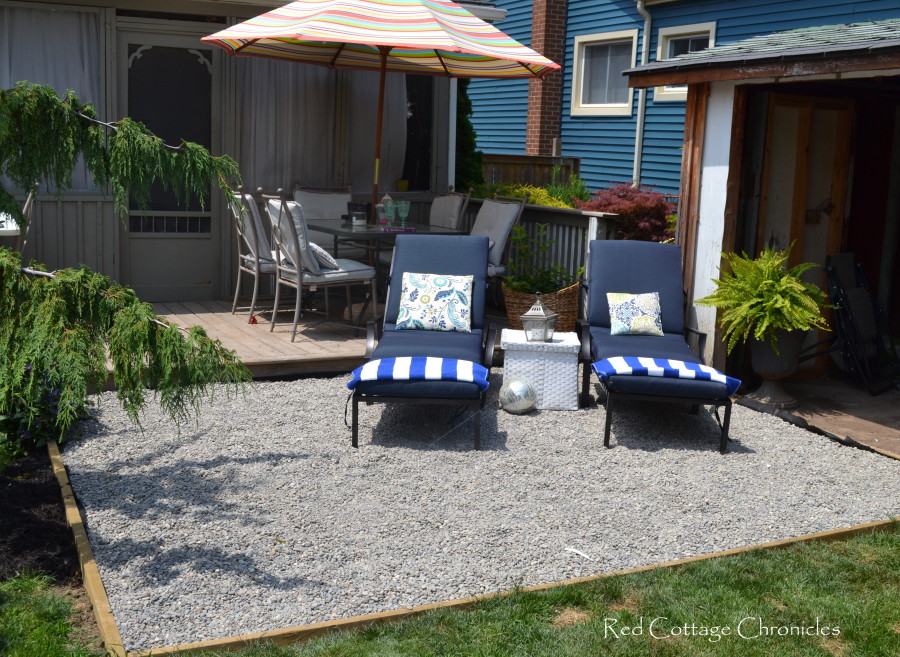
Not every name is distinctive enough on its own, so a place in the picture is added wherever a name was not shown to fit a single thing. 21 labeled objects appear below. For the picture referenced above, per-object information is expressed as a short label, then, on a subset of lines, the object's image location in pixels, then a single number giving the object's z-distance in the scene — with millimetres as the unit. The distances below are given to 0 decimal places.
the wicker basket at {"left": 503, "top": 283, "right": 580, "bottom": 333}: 7359
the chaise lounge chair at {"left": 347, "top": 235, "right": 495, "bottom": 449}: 5379
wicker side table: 6250
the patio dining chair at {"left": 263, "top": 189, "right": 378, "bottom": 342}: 7082
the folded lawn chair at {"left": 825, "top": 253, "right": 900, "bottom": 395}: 7023
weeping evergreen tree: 3211
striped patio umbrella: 6746
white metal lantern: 6269
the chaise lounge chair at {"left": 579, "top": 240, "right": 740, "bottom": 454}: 5512
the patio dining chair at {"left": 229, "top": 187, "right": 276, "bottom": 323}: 7547
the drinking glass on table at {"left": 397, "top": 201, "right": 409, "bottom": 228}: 7754
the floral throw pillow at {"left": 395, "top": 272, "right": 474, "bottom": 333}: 6461
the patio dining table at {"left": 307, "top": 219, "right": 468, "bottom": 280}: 7430
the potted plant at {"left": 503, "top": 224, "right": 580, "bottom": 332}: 7375
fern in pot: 6156
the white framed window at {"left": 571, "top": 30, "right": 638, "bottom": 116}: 13680
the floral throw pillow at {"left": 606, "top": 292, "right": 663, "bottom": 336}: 6473
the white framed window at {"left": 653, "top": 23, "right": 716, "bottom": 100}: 12320
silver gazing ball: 6109
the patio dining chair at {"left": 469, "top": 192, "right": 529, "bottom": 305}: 7988
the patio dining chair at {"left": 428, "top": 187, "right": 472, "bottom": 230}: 8758
